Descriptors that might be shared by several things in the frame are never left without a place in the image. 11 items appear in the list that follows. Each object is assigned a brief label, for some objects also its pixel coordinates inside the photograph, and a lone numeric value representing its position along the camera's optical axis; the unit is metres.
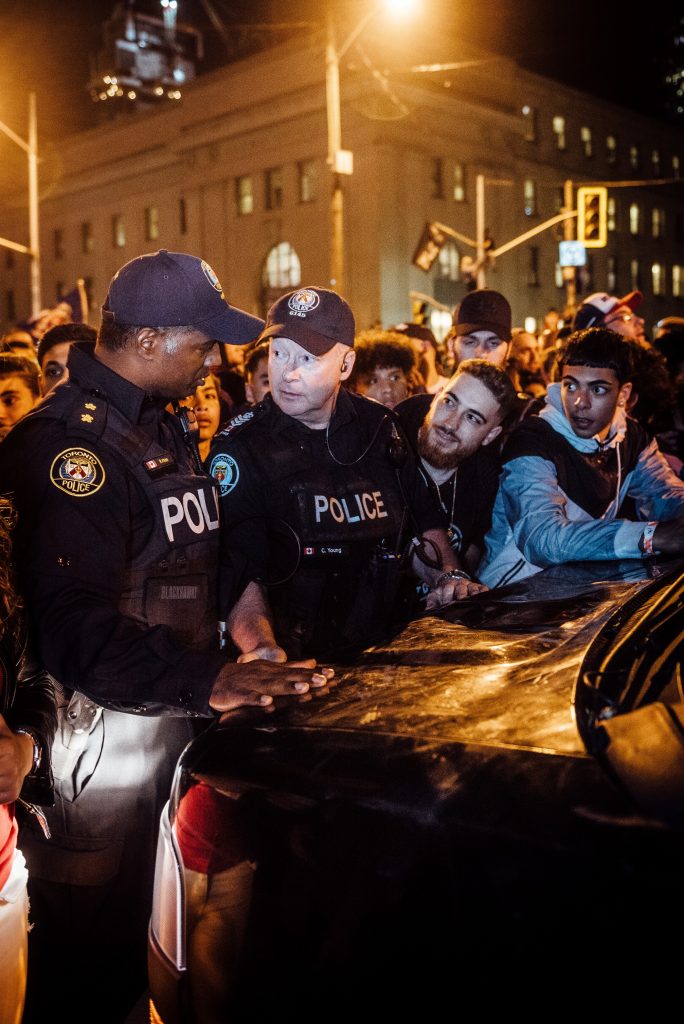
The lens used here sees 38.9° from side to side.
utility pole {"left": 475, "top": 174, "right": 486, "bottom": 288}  29.71
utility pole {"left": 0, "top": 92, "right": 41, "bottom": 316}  24.47
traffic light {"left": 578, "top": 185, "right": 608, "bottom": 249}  18.98
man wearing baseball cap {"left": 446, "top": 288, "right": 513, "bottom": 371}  6.00
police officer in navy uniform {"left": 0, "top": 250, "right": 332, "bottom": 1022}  2.39
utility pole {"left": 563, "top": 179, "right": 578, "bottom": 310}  22.80
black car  1.37
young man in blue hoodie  3.69
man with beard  4.10
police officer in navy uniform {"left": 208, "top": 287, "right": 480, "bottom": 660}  3.32
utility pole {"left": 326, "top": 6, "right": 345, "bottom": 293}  16.14
